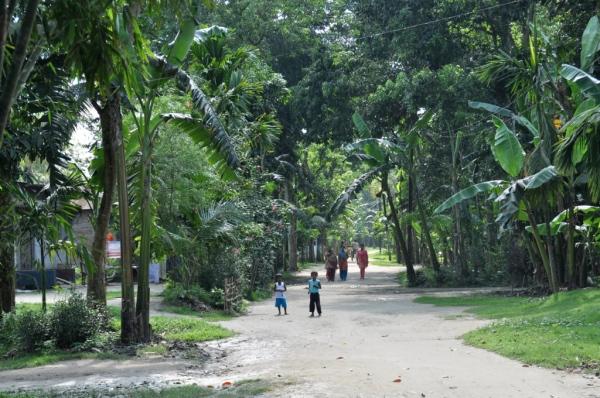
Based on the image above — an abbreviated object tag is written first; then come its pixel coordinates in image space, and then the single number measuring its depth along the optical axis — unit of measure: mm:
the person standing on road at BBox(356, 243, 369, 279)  37344
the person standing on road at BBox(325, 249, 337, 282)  35719
